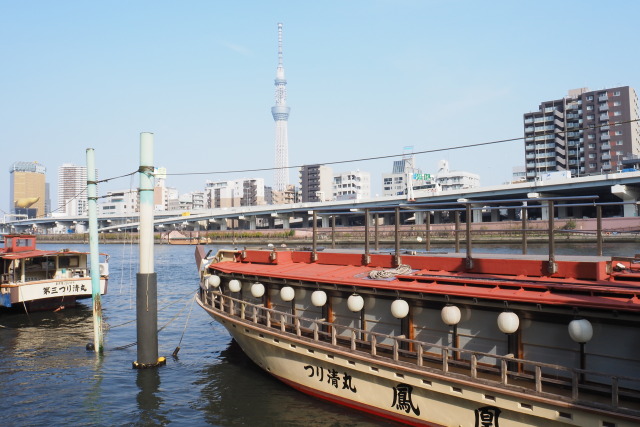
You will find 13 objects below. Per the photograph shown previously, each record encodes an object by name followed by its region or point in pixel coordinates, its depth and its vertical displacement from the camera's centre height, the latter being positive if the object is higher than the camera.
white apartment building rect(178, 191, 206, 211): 190.38 +8.64
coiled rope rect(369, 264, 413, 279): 12.32 -1.30
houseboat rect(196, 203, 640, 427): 8.78 -2.53
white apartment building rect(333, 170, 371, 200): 156.00 +11.28
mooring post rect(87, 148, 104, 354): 17.59 -0.75
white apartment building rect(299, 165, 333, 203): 163.50 +12.54
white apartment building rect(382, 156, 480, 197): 123.88 +10.48
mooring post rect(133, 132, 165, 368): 15.16 -1.63
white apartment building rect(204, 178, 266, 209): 170.62 +9.79
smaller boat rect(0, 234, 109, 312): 25.81 -2.86
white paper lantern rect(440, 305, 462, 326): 10.24 -1.96
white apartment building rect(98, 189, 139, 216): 179.94 +6.60
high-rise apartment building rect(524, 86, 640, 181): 98.75 +16.41
